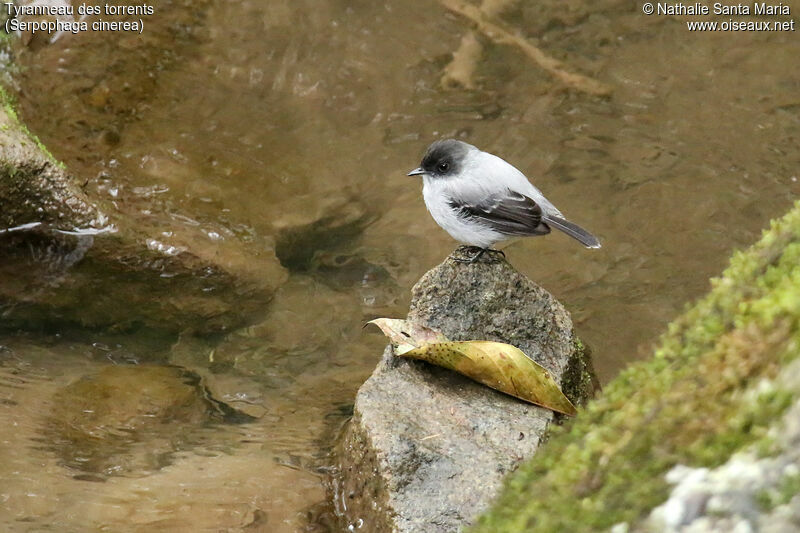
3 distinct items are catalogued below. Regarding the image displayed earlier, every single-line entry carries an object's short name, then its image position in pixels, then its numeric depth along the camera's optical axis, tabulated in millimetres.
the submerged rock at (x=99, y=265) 12453
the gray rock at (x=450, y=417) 7520
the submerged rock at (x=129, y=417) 9234
